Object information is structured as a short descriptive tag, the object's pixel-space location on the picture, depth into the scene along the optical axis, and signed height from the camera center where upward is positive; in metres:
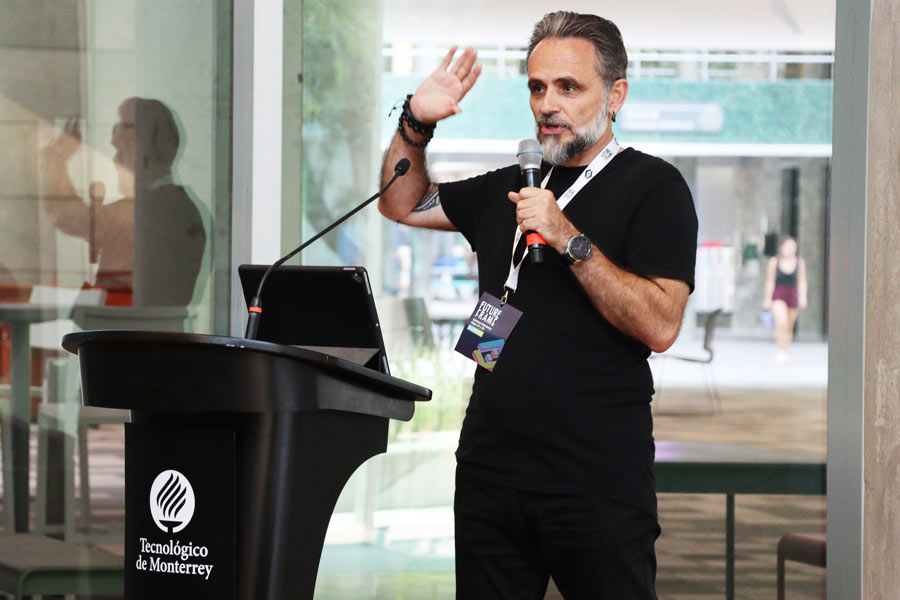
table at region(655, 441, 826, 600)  5.77 -0.59
